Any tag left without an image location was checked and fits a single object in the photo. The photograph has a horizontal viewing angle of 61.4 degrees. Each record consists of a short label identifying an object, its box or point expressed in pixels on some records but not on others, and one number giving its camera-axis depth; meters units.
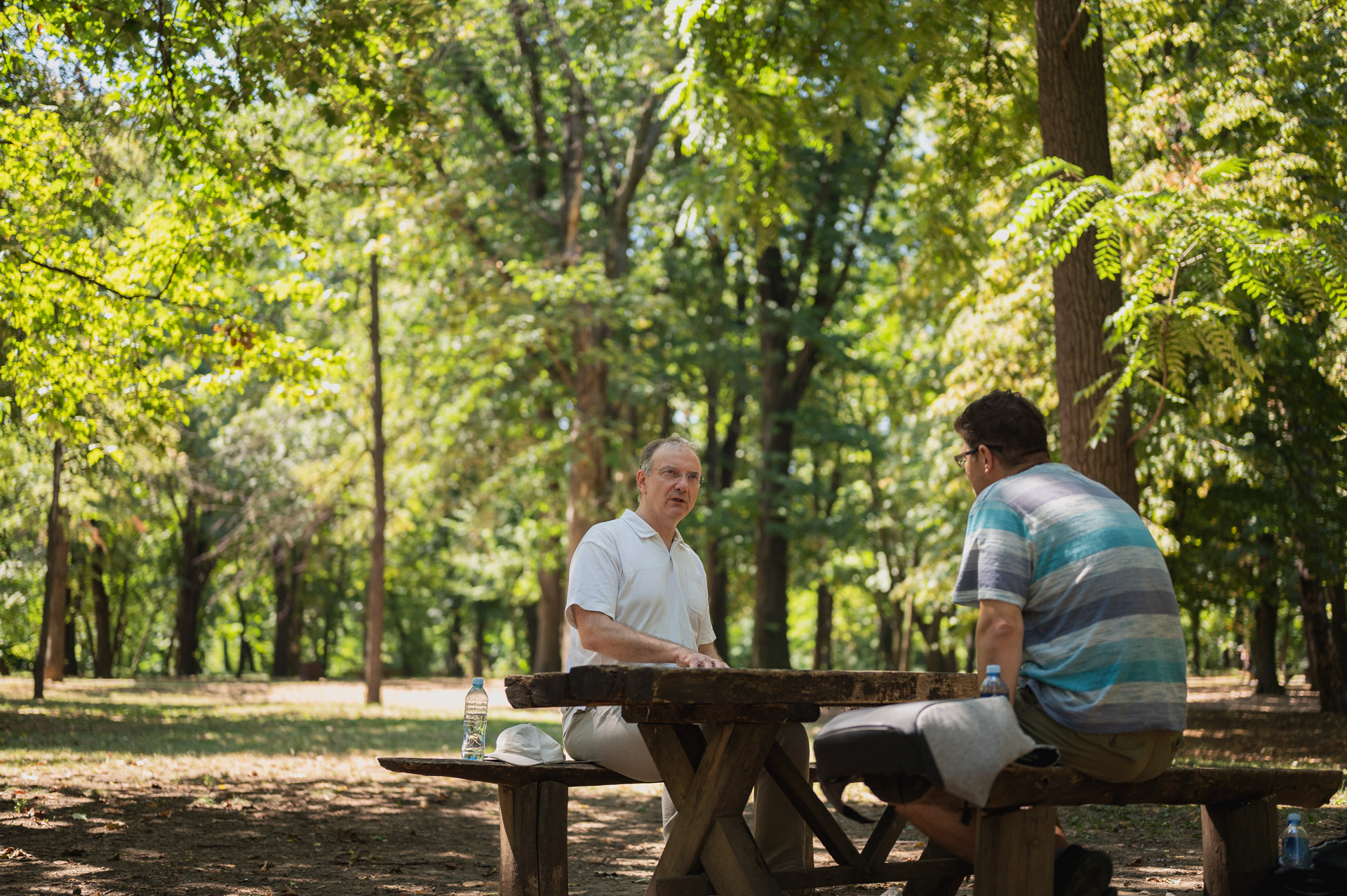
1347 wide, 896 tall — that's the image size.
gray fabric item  3.00
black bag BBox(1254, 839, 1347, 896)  3.68
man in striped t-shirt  3.40
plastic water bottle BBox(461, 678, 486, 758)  4.46
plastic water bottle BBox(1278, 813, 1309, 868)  4.13
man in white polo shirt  4.39
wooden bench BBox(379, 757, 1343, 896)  3.90
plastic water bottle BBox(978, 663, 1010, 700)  3.35
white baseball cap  4.30
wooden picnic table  3.21
